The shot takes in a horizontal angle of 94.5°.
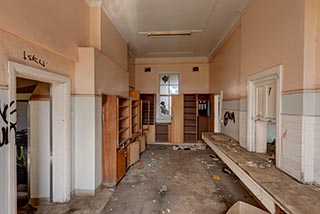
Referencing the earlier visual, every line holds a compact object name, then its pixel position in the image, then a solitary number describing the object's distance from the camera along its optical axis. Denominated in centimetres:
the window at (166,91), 645
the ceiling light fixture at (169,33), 408
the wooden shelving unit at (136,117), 440
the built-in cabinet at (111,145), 289
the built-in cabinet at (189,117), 606
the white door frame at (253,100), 186
